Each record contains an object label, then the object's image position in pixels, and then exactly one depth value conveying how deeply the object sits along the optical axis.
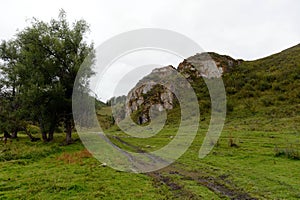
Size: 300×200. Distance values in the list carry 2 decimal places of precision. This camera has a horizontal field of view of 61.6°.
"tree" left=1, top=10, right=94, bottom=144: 31.64
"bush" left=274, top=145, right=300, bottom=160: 18.98
